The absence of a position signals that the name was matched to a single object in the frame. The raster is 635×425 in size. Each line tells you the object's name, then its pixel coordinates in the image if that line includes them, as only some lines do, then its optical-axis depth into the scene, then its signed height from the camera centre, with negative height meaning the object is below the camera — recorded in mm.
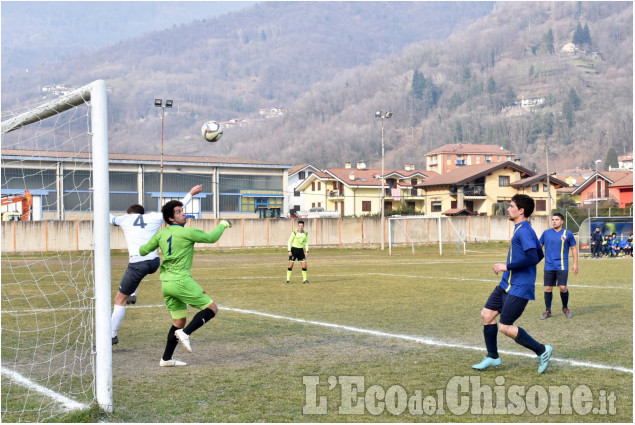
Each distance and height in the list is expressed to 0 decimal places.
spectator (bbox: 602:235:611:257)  37438 -1284
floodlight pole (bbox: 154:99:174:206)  41919 +7505
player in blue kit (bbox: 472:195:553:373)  7820 -672
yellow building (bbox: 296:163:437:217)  85375 +4379
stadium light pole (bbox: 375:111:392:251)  47906 +622
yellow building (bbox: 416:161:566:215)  81188 +4223
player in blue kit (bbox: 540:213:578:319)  13016 -639
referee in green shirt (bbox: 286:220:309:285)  21609 -576
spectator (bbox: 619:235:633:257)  37531 -1228
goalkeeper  8500 -553
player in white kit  10148 -358
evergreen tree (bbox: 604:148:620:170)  158625 +14088
